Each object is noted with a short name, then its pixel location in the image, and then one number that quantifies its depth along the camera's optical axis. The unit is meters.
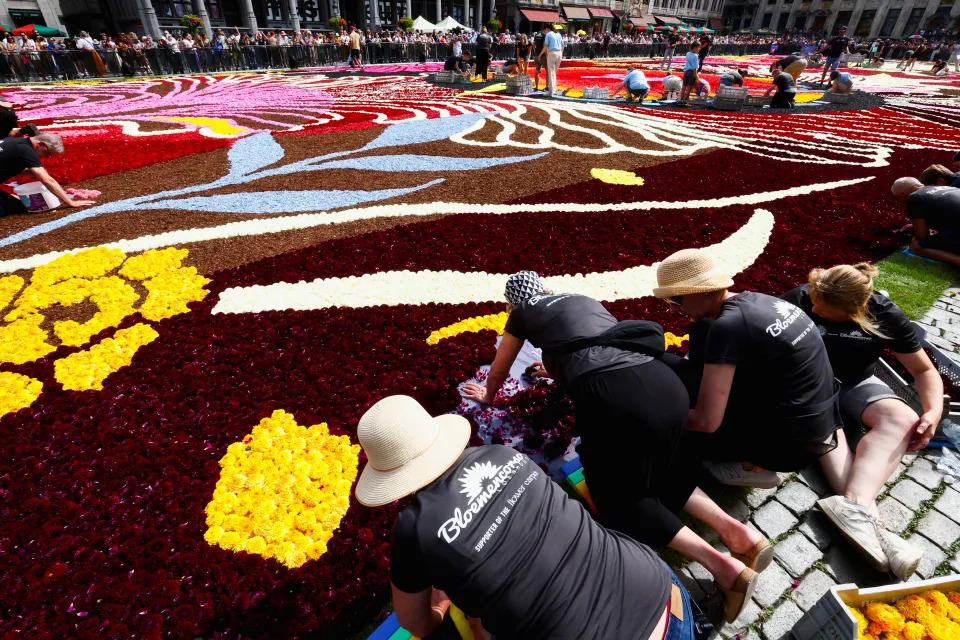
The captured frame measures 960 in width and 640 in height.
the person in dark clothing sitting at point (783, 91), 15.69
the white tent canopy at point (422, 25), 36.06
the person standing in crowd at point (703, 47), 17.39
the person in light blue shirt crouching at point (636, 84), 16.52
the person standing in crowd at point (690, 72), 15.79
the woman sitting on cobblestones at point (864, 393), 2.87
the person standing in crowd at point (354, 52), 25.23
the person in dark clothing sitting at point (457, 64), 21.69
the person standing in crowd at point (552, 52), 16.48
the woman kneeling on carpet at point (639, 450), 2.40
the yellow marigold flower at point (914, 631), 2.25
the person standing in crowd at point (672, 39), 33.36
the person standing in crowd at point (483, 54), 19.91
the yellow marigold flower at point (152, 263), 5.12
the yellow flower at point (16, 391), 3.50
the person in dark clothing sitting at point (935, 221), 5.49
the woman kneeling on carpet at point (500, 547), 1.65
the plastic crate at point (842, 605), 2.06
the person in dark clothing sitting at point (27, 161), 6.20
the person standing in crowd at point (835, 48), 19.47
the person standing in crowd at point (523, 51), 20.77
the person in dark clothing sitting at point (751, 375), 2.61
